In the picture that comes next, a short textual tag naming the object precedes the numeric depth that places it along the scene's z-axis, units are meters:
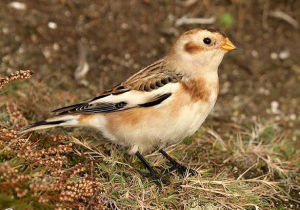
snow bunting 7.64
